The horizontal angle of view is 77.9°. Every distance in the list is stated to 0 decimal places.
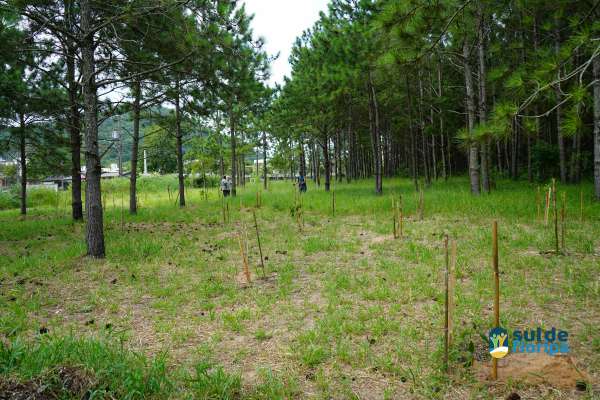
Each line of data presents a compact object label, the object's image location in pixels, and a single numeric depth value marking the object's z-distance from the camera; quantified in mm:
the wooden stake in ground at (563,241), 5636
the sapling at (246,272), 5348
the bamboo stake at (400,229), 7855
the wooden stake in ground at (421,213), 9816
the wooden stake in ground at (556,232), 5751
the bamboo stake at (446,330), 2743
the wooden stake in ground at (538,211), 8570
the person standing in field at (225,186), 20000
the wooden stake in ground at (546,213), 7618
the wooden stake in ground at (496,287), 2655
